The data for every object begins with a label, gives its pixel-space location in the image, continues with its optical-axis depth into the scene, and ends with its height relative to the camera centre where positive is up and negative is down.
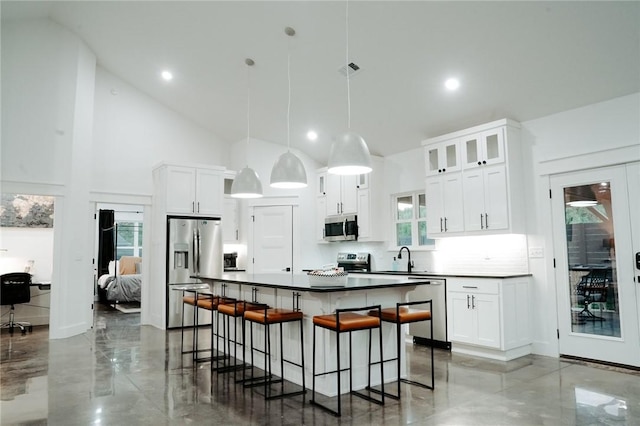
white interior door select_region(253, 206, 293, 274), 7.61 +0.20
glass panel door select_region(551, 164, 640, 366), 4.34 -0.18
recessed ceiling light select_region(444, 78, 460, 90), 4.92 +1.89
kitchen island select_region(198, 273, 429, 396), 3.56 -0.50
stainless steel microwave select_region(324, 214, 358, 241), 6.91 +0.36
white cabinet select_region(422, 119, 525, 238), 5.05 +0.81
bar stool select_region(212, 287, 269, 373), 4.07 -0.59
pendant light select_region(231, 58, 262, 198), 4.79 +0.73
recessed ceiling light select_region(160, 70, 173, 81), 6.68 +2.75
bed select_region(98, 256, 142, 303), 9.58 -0.77
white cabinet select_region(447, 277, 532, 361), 4.71 -0.78
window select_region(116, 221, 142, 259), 11.94 +0.39
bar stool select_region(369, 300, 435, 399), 3.57 -0.57
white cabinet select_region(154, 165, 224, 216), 7.09 +1.06
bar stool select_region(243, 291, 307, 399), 3.59 -0.59
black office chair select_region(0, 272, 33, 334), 6.24 -0.52
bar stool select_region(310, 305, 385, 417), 3.21 -0.57
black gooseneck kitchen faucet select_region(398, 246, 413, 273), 6.26 -0.16
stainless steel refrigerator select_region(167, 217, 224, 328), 6.95 -0.06
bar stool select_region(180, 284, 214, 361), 4.69 -0.56
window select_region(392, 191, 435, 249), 6.44 +0.44
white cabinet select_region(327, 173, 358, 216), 6.99 +0.92
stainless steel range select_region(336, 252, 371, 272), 7.00 -0.20
